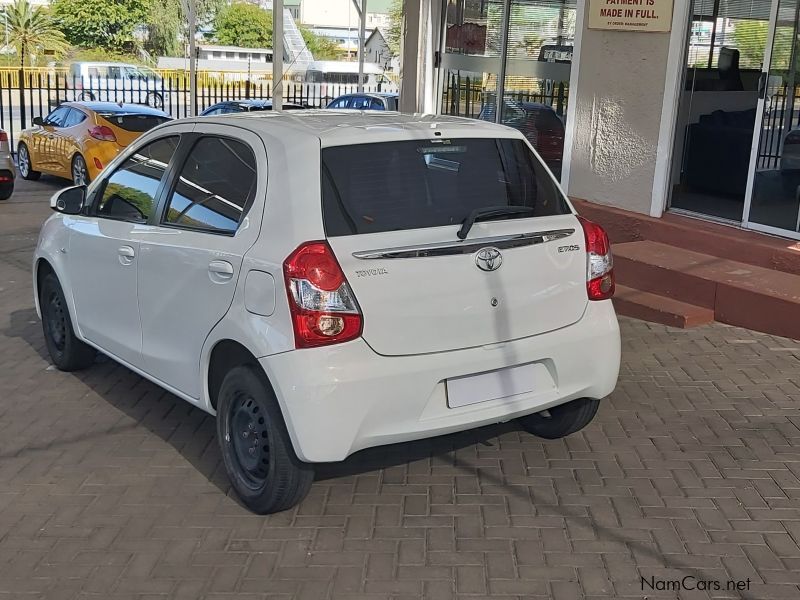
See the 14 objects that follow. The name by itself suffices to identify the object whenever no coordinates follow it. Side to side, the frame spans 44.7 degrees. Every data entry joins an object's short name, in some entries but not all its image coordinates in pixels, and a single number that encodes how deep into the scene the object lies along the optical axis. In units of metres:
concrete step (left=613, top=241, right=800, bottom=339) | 7.01
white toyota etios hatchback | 3.91
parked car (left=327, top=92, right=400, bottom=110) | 19.92
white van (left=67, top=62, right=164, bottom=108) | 37.72
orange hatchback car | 14.28
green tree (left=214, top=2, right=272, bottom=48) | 92.62
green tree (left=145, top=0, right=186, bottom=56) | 79.88
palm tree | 62.44
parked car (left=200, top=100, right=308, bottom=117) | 17.61
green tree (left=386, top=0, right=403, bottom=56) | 78.71
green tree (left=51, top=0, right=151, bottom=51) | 73.12
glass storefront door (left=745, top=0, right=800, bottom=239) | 7.79
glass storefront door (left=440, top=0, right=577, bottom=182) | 9.90
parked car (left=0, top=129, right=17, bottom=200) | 13.35
